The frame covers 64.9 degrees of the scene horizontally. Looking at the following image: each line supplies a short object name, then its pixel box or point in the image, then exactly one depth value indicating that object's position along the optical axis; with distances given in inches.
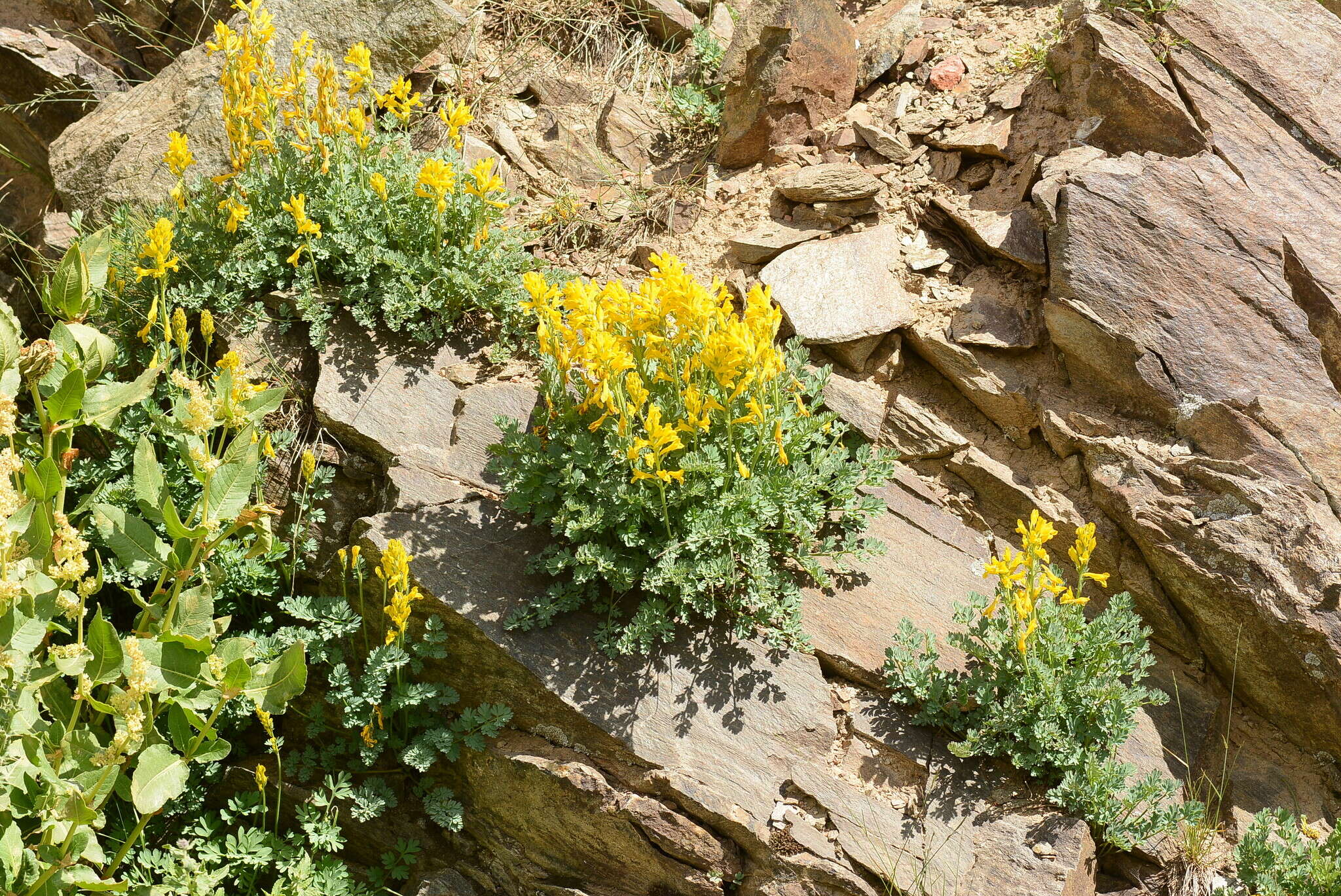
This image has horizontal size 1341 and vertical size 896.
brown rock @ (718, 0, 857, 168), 220.1
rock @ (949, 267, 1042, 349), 187.6
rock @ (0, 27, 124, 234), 267.6
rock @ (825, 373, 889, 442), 181.0
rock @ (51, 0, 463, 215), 221.3
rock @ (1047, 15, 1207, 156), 195.8
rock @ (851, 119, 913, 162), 215.0
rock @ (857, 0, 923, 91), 230.1
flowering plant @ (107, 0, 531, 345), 183.5
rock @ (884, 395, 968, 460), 185.8
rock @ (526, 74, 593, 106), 250.7
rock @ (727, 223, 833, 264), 206.4
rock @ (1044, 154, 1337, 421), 174.4
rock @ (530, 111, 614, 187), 237.6
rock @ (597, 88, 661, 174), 242.5
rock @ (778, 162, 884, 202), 206.8
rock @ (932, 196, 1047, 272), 190.9
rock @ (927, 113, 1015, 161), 207.9
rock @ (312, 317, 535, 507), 175.6
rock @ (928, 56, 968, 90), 223.6
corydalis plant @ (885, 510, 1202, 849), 144.7
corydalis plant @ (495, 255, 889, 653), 145.6
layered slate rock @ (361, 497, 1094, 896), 144.3
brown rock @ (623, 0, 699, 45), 261.0
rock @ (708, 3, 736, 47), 260.7
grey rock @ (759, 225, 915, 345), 190.2
